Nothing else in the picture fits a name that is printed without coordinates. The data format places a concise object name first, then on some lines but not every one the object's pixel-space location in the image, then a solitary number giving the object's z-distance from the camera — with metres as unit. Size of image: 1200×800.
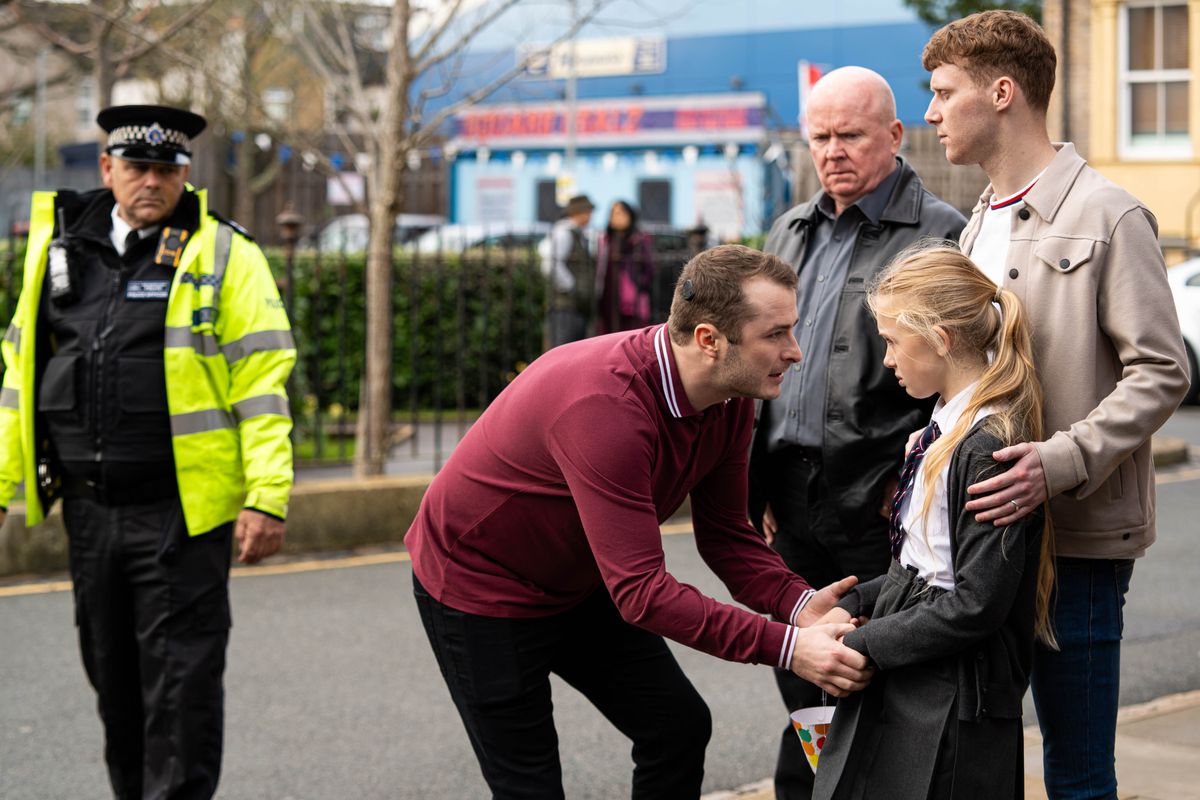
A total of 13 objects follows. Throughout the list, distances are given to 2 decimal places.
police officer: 4.05
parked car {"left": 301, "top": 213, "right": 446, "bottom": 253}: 20.39
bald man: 3.82
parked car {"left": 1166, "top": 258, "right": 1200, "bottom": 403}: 15.34
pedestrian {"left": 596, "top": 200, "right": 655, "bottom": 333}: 11.41
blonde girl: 2.78
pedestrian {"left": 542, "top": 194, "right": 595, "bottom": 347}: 11.43
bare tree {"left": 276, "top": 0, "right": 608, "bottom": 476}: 9.30
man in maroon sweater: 2.98
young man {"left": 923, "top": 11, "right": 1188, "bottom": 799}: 2.88
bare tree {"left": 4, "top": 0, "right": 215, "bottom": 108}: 8.84
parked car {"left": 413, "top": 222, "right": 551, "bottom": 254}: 18.34
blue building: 32.78
